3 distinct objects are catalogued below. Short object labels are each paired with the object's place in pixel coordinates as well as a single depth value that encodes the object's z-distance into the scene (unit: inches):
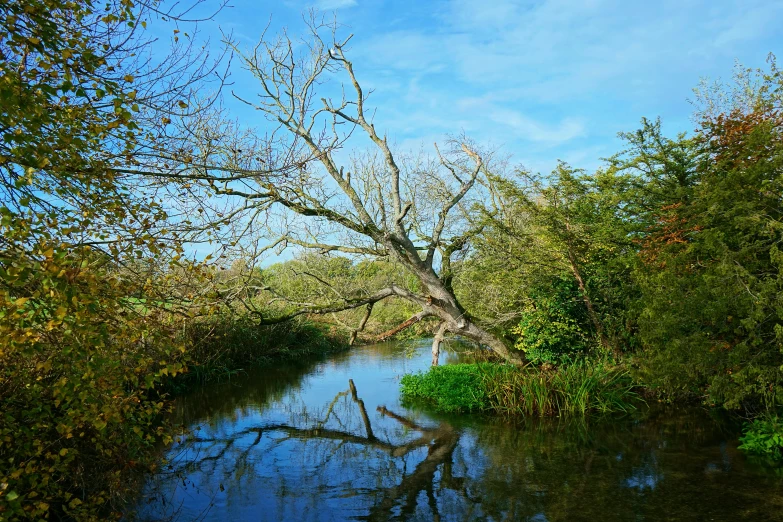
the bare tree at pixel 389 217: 514.3
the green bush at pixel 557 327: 551.5
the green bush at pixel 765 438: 341.1
